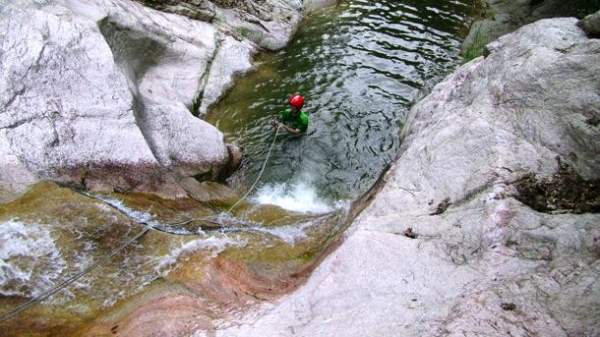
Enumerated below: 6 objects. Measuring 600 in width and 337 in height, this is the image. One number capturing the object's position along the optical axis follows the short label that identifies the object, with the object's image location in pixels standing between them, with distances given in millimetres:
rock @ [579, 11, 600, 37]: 9594
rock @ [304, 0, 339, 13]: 20328
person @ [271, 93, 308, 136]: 11890
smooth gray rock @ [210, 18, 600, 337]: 4918
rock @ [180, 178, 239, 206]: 9625
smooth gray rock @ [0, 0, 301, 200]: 8195
